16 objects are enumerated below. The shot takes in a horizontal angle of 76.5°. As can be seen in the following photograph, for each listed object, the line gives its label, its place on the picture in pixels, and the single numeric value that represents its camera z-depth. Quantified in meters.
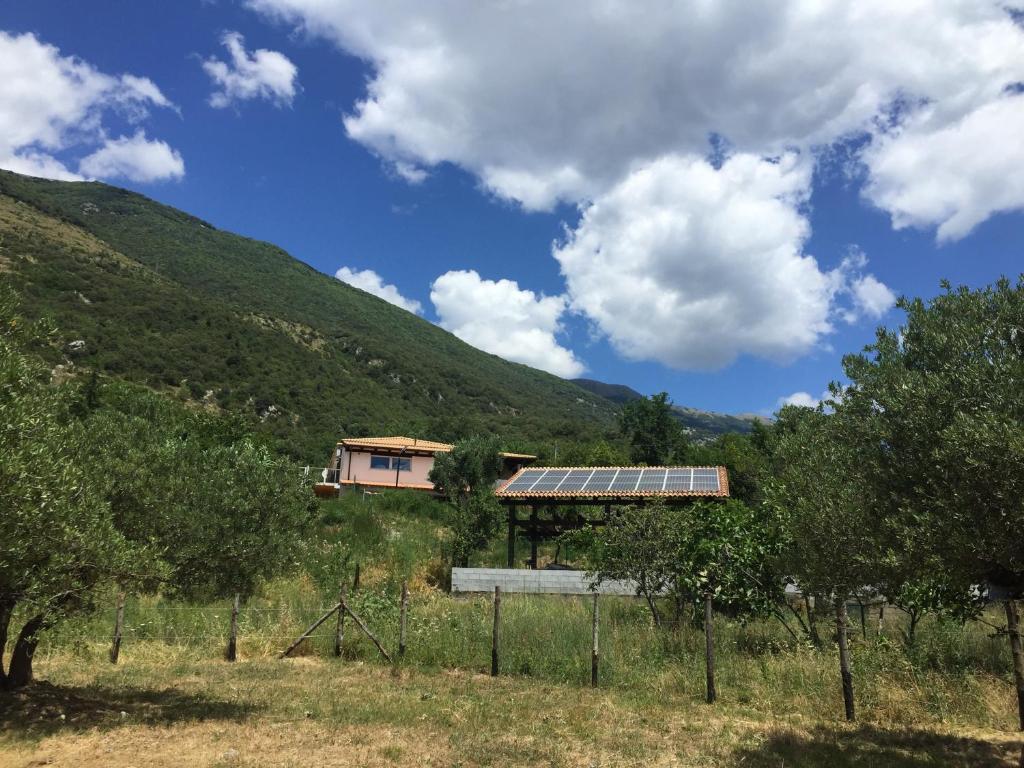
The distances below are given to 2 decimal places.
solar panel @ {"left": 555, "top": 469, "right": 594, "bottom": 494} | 26.06
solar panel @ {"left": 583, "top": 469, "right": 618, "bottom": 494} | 25.53
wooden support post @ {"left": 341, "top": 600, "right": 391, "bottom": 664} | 15.16
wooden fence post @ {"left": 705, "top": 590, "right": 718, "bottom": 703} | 11.80
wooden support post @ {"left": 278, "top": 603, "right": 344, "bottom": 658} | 15.55
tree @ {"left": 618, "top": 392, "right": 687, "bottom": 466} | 66.94
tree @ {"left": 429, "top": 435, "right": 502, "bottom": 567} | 39.97
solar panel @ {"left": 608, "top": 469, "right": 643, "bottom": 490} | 25.50
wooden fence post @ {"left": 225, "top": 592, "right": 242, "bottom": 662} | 15.34
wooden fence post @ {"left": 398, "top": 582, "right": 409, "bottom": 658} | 15.08
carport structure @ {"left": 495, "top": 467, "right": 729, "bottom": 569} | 24.34
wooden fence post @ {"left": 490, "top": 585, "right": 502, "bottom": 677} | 14.03
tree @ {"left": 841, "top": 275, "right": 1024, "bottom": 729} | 6.59
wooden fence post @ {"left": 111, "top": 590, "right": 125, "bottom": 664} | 14.74
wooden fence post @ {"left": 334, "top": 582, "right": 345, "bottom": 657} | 15.78
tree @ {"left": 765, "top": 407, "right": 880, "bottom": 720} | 8.79
